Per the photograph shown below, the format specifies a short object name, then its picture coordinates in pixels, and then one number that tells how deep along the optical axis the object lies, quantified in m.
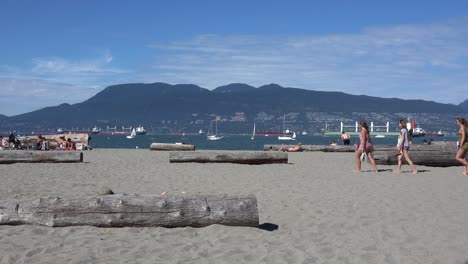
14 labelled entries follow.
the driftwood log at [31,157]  17.88
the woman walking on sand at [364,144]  15.74
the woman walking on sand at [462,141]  14.93
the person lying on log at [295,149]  32.06
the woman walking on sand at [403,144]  15.62
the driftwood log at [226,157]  18.17
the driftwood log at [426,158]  18.38
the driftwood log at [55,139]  33.29
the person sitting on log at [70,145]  30.18
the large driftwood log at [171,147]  29.92
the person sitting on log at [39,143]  30.44
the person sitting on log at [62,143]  30.54
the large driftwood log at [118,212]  6.76
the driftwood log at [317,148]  31.46
